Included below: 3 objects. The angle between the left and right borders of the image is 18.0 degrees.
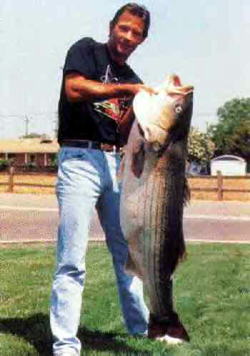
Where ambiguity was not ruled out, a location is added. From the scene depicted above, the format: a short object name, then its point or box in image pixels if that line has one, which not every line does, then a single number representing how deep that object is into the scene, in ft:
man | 15.92
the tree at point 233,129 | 290.15
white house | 222.28
